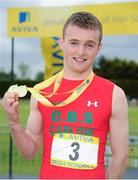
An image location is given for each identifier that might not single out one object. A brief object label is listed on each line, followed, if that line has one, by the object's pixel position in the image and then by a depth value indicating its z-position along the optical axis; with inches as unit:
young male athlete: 68.9
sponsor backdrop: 202.1
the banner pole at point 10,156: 242.1
